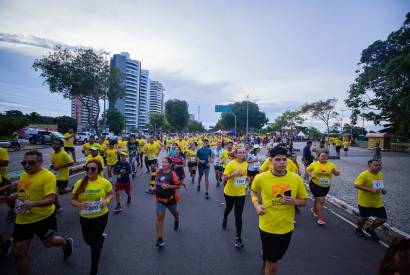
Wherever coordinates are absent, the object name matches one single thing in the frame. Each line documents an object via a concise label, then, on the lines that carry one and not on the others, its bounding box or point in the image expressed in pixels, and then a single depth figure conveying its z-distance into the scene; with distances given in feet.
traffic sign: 147.13
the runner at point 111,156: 34.01
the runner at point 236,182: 16.89
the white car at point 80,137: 127.39
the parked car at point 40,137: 104.63
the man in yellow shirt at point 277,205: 10.42
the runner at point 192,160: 37.23
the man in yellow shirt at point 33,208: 11.02
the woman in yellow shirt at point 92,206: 12.04
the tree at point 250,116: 263.90
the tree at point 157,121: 298.76
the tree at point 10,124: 103.84
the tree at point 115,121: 198.68
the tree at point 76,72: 84.43
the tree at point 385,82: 62.75
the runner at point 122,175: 23.52
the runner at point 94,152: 23.54
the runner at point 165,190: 16.34
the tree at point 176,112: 275.59
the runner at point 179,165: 28.86
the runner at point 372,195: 17.30
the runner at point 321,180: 20.49
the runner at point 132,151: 41.36
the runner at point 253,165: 29.57
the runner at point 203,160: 31.73
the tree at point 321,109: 181.78
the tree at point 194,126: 408.28
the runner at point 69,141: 44.47
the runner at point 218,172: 35.33
